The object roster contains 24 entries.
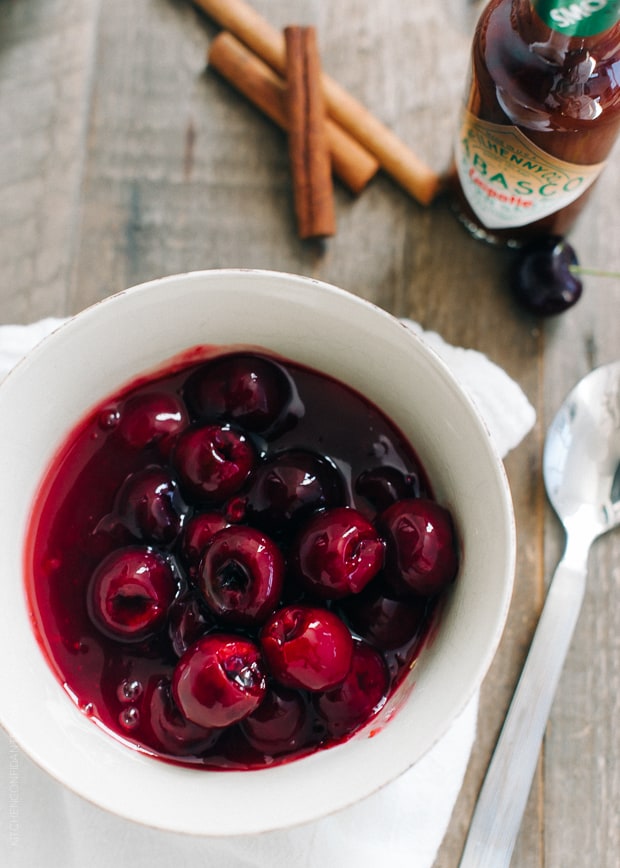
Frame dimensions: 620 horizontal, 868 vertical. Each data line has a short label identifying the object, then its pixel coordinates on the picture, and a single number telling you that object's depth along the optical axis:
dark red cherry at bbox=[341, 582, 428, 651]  0.45
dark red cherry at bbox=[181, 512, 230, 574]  0.45
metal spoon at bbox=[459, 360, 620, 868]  0.51
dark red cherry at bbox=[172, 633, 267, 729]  0.43
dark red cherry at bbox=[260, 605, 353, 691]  0.43
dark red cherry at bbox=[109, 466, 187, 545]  0.45
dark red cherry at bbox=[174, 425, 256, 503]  0.45
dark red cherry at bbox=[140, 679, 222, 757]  0.44
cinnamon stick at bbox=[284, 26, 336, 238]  0.54
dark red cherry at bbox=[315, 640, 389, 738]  0.44
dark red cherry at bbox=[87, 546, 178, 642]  0.44
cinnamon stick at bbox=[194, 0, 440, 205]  0.55
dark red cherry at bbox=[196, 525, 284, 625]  0.43
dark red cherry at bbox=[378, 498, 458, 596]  0.44
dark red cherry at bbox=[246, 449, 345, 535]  0.45
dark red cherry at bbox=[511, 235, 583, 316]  0.53
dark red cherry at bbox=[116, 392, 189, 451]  0.46
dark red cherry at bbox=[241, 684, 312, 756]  0.44
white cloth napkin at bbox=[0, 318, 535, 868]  0.49
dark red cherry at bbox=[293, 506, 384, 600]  0.44
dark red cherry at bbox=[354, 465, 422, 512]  0.46
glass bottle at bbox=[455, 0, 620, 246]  0.47
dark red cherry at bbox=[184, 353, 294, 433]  0.46
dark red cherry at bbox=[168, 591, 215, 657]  0.45
